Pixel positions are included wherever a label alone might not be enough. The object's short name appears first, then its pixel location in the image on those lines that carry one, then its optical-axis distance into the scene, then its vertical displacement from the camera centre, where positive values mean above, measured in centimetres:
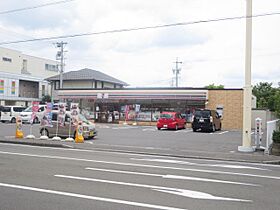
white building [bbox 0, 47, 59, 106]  5650 +529
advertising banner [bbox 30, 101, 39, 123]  2150 +6
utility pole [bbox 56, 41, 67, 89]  5622 +942
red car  3095 -79
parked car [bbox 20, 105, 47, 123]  3680 -70
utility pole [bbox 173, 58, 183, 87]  7636 +867
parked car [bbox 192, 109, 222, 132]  2847 -60
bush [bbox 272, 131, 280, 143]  1496 -95
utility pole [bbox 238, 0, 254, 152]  1589 +71
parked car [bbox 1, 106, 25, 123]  3881 -61
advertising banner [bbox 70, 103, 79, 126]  1942 -16
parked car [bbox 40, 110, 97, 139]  2047 -113
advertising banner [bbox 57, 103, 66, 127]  2000 -27
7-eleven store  3494 +108
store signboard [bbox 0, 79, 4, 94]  5476 +336
